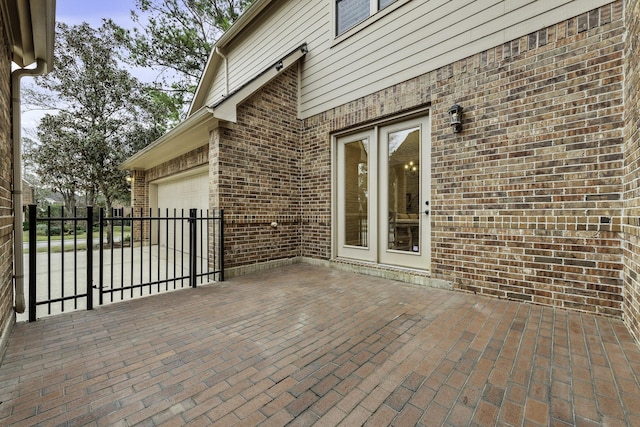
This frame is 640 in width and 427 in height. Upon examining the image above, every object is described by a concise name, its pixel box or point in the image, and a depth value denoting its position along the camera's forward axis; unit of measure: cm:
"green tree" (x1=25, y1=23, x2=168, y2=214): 821
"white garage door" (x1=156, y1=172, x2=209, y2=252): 615
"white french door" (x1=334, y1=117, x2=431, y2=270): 396
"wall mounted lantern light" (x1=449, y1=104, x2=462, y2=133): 339
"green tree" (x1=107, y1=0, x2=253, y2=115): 1029
